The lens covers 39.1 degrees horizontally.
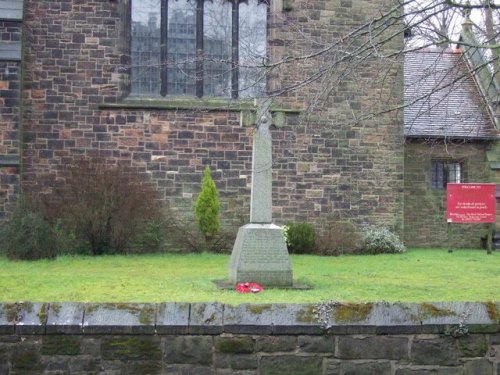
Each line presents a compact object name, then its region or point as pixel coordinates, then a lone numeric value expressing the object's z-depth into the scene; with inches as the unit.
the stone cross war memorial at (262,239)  368.2
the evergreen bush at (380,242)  685.9
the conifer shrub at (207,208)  660.7
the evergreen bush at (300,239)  661.9
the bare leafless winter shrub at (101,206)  617.3
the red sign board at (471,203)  700.0
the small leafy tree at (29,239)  541.0
